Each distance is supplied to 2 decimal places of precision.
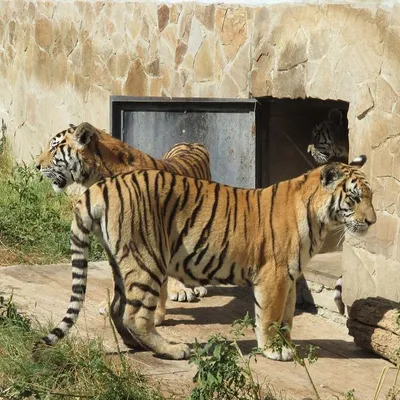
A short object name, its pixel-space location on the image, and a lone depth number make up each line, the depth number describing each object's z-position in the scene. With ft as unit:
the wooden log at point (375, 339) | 40.32
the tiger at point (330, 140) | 56.75
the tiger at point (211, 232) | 39.17
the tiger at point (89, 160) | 47.06
